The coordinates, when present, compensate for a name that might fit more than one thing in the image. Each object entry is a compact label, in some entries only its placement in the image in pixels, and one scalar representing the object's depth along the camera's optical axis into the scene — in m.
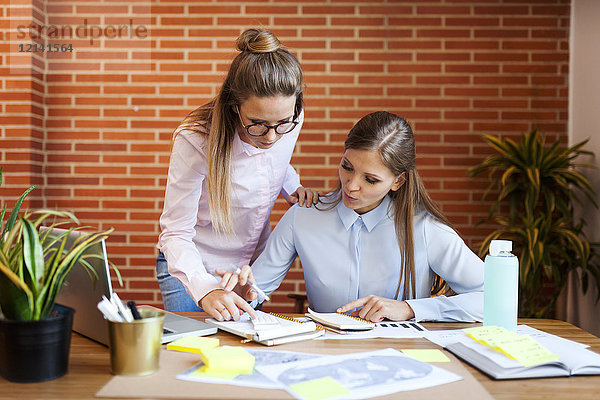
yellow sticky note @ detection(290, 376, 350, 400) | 0.90
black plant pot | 0.95
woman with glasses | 1.53
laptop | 1.09
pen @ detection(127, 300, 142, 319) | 1.00
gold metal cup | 0.97
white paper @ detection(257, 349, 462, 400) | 0.94
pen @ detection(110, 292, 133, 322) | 1.00
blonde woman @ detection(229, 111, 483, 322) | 1.69
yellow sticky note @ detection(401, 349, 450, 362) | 1.12
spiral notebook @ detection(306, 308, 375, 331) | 1.34
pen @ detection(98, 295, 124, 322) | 0.98
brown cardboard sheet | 0.91
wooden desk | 0.93
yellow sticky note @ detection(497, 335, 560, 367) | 1.04
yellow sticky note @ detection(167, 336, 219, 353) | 1.15
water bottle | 1.26
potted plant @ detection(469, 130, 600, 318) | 2.66
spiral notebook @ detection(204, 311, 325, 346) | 1.21
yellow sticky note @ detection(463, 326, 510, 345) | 1.15
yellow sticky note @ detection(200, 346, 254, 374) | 1.01
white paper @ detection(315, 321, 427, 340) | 1.29
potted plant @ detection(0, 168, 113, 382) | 0.95
